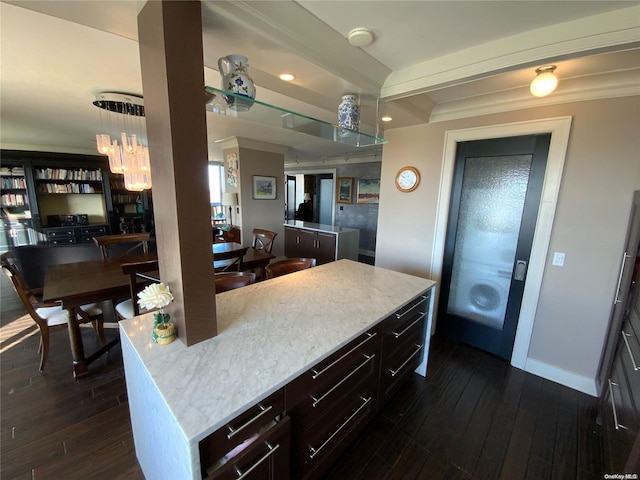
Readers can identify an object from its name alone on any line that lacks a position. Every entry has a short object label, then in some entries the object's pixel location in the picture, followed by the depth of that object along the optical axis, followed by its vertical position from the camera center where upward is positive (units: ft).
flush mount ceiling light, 5.12 +2.43
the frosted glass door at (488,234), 7.40 -0.96
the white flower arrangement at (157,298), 3.51 -1.44
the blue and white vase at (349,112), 5.70 +1.87
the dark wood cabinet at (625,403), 3.75 -3.25
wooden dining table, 6.45 -2.58
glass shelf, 4.02 +1.45
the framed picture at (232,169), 14.87 +1.44
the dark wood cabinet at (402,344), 5.31 -3.22
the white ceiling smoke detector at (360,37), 4.30 +2.72
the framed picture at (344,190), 21.83 +0.66
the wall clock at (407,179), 8.64 +0.70
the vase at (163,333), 3.71 -2.02
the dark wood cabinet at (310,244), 15.78 -3.06
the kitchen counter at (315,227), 15.94 -1.96
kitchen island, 2.71 -2.19
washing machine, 7.92 -2.85
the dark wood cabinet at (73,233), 17.60 -3.14
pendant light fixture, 8.71 +1.45
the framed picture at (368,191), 20.29 +0.60
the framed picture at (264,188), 15.58 +0.46
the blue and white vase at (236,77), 4.00 +1.79
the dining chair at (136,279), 6.26 -2.26
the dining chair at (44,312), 6.53 -3.46
